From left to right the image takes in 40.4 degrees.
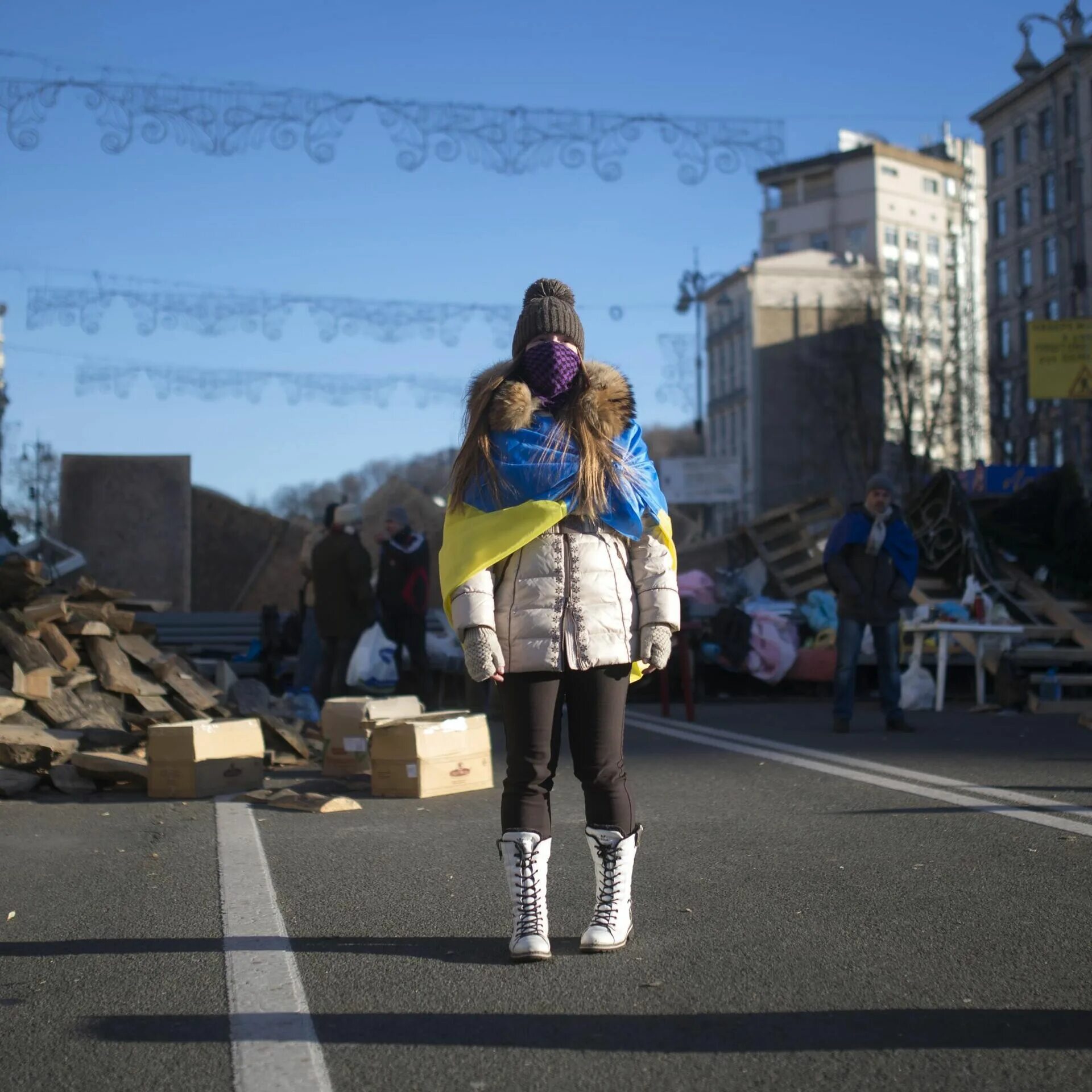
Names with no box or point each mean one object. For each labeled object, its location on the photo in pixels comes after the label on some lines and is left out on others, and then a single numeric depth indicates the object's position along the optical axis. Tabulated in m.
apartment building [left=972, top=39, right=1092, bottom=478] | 61.06
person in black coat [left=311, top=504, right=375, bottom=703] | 13.69
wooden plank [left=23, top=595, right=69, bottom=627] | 11.16
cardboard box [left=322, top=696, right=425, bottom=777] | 9.02
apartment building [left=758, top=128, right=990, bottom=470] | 114.75
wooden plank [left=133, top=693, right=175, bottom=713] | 10.95
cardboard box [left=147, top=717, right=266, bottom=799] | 8.18
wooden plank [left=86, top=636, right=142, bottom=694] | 11.07
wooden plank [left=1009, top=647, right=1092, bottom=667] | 13.85
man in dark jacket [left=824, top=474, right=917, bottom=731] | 11.38
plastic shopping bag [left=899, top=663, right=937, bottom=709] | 14.02
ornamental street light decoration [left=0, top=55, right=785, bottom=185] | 16.34
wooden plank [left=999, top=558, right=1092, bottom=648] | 14.45
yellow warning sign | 20.62
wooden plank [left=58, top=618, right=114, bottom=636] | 11.42
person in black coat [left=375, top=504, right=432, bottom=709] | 13.77
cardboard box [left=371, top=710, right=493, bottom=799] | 7.99
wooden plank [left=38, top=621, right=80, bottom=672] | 10.95
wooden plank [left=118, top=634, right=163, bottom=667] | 11.72
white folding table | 13.26
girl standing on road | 4.31
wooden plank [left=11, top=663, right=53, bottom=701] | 10.23
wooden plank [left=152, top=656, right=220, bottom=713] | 11.39
